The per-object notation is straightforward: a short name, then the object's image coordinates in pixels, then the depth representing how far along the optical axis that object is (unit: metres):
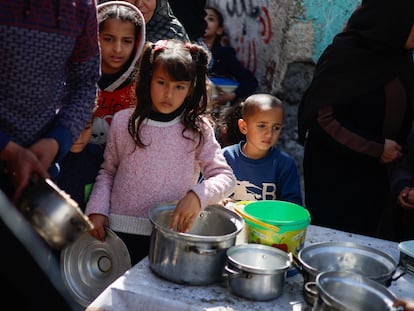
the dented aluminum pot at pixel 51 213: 1.54
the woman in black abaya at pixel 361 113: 3.18
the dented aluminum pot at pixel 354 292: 1.70
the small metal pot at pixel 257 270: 1.93
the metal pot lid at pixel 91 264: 2.37
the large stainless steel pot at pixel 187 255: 1.97
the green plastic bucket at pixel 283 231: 2.13
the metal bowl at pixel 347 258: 2.09
